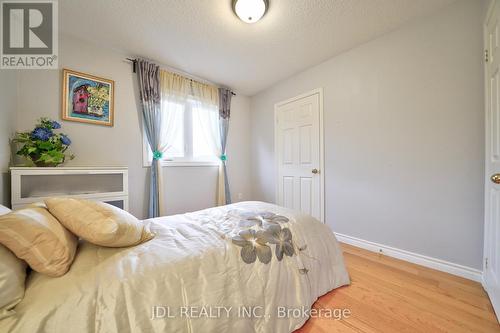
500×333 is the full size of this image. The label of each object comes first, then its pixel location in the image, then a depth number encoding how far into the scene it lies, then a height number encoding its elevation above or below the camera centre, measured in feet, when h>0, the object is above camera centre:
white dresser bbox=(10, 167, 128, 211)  5.32 -0.60
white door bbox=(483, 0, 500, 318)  4.00 +0.16
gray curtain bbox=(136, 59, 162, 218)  8.25 +2.38
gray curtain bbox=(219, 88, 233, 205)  10.85 +2.76
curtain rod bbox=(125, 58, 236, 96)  8.10 +4.54
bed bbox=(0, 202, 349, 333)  2.13 -1.70
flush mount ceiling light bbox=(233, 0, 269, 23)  5.38 +4.70
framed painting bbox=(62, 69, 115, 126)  6.89 +2.64
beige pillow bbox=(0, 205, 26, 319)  1.91 -1.29
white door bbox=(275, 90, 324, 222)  8.89 +0.67
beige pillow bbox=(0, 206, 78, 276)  2.23 -0.97
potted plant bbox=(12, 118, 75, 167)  5.70 +0.68
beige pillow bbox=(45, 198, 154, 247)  2.80 -0.87
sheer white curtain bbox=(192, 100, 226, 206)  10.19 +2.12
